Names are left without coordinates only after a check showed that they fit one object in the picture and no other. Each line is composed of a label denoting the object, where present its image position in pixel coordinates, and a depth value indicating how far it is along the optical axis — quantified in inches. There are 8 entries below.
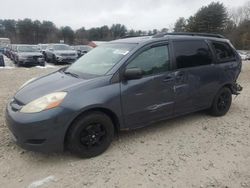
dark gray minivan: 94.4
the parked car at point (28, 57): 508.3
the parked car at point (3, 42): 1049.6
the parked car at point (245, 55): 1093.8
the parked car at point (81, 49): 754.2
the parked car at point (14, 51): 568.5
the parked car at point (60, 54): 562.4
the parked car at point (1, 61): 482.9
